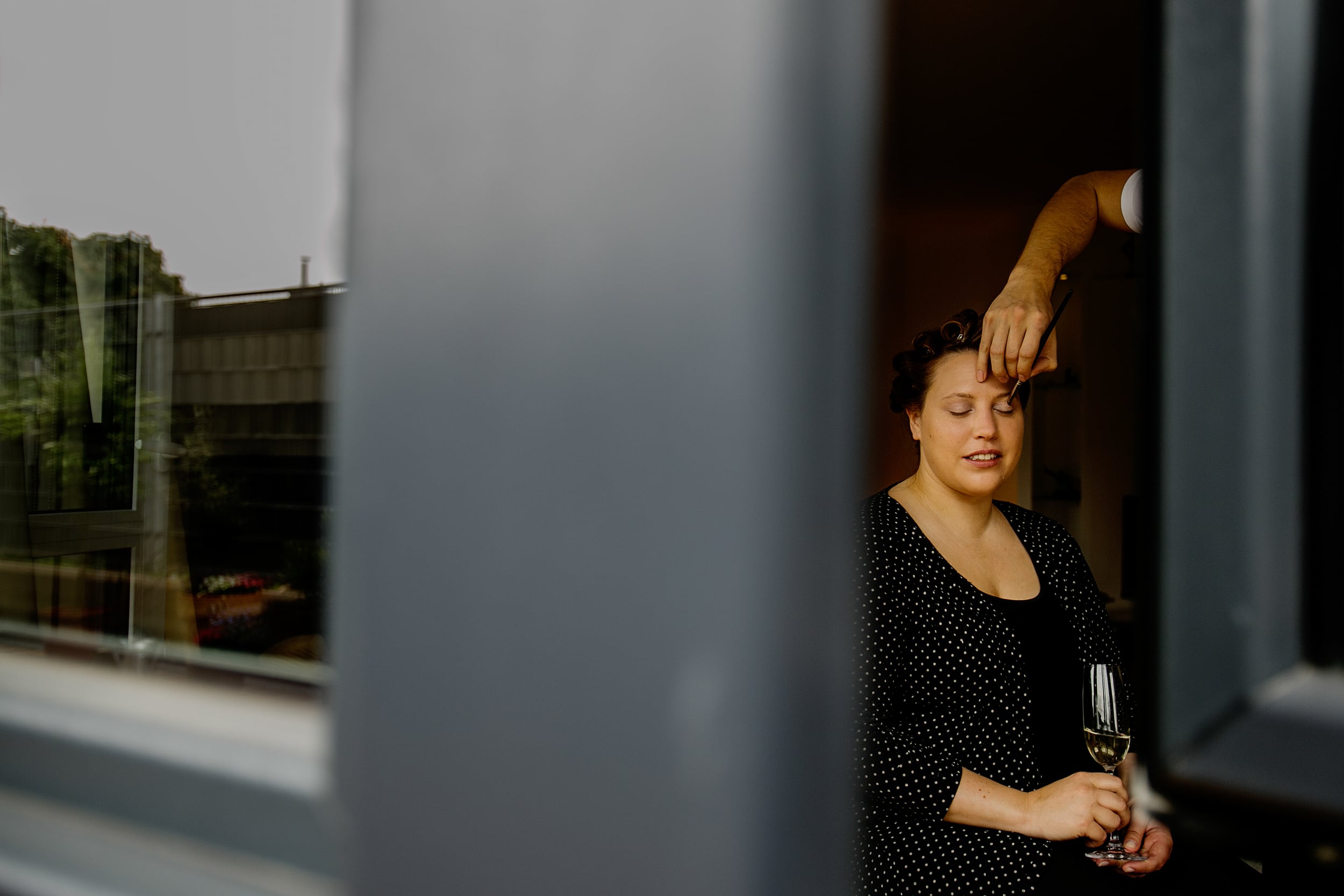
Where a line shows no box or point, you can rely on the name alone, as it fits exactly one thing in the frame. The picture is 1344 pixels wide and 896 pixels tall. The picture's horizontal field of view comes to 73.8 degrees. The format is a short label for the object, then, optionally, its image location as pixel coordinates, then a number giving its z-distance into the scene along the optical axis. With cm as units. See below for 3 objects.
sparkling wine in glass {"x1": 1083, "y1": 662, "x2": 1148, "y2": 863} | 151
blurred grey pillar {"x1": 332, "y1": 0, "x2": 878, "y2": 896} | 29
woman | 148
